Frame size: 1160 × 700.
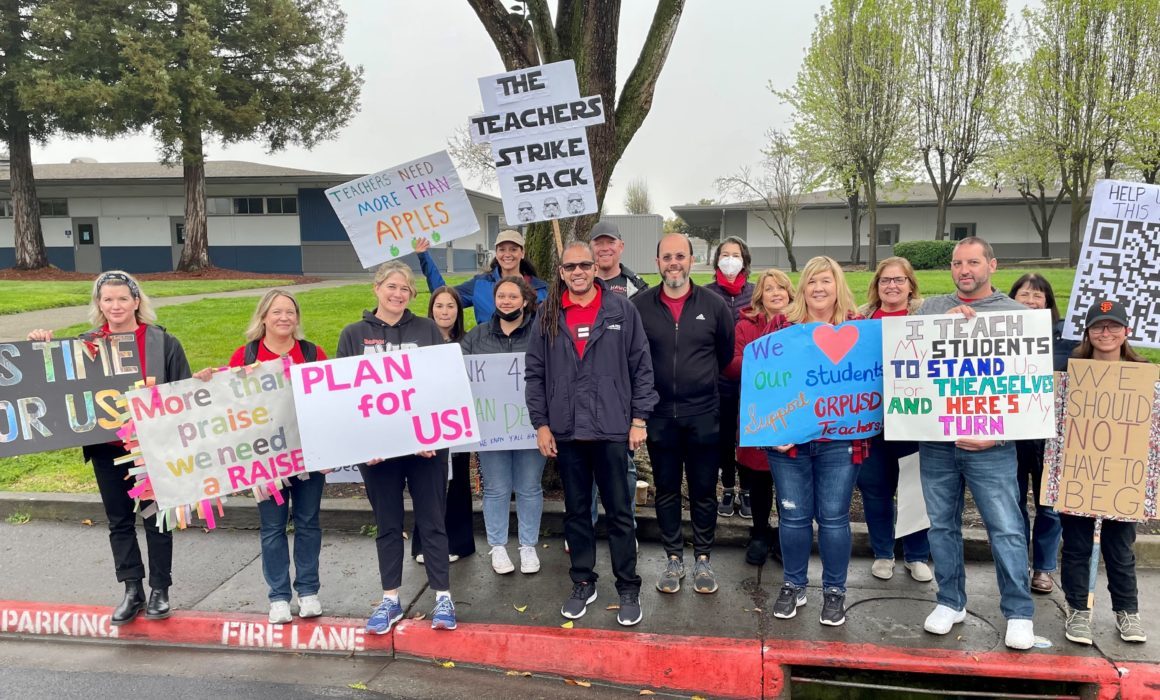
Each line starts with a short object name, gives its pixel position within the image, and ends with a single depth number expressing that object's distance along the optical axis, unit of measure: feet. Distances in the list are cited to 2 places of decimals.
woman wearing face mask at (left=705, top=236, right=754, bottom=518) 17.34
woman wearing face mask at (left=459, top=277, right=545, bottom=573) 16.57
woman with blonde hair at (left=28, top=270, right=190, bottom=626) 14.05
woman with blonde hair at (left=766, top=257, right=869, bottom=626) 13.65
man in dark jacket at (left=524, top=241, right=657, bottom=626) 13.88
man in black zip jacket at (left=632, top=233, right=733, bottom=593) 14.61
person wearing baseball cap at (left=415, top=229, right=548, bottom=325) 17.98
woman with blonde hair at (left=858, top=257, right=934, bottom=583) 14.98
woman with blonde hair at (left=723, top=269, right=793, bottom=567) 16.35
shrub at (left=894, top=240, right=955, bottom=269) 102.98
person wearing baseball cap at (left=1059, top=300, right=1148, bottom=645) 13.01
